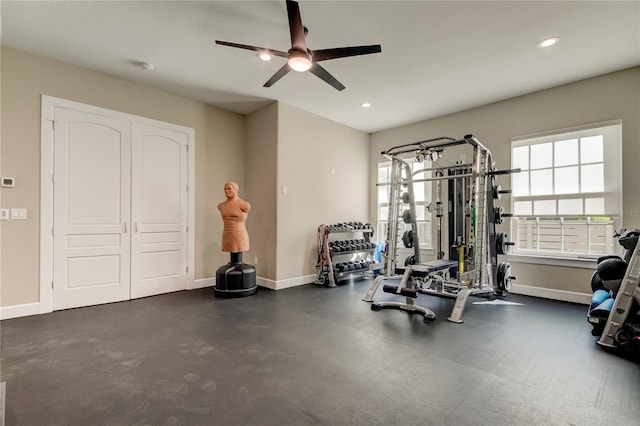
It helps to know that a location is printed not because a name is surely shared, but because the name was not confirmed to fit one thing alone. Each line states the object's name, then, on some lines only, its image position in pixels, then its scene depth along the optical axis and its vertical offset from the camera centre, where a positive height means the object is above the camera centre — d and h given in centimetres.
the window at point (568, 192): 400 +33
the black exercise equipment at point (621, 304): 253 -82
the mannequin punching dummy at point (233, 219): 451 -6
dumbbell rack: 529 -71
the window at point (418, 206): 594 +19
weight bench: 354 -91
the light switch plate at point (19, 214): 342 +2
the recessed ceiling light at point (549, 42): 320 +186
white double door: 379 +8
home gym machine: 363 -37
